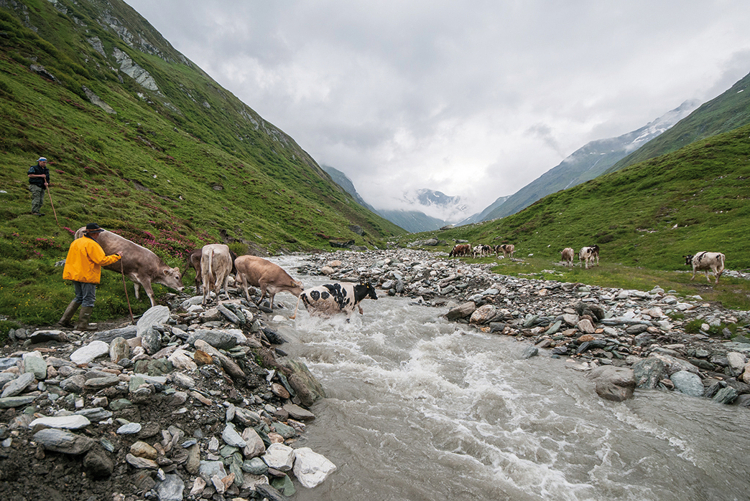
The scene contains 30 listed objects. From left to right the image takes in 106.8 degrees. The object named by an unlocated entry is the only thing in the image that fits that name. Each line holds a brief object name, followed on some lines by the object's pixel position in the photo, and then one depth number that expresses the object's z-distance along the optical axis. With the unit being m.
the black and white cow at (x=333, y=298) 12.85
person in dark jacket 13.64
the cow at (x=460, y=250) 43.50
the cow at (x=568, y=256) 27.83
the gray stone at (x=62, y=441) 3.40
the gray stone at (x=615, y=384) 7.80
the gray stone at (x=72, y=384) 4.39
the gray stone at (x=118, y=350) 5.61
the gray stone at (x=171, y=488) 3.66
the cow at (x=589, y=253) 27.25
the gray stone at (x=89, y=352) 5.36
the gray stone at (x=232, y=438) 4.87
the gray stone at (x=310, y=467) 4.91
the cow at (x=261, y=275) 14.45
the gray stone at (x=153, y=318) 7.12
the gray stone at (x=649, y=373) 8.18
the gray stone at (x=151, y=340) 6.23
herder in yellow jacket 7.20
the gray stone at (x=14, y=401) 3.69
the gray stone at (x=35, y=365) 4.48
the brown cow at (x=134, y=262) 10.47
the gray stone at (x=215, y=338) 7.05
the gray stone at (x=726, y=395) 7.21
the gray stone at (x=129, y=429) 4.06
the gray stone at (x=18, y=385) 3.90
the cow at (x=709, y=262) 16.50
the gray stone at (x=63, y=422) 3.55
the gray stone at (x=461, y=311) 14.76
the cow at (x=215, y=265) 12.05
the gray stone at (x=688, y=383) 7.74
